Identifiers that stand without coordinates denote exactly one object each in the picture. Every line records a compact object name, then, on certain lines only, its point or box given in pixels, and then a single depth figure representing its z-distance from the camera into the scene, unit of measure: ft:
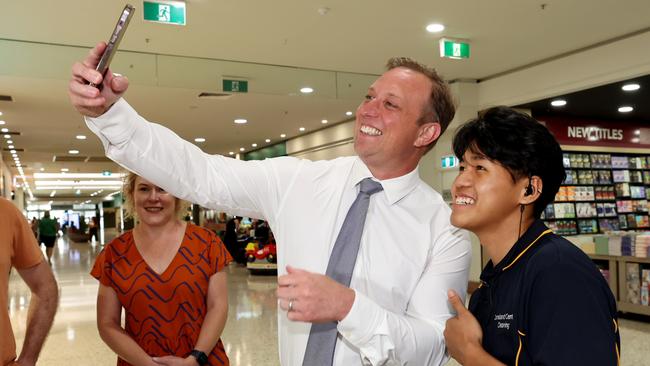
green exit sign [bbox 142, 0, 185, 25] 17.97
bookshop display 33.40
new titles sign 33.40
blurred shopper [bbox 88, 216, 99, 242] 102.83
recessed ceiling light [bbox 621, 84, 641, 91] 25.80
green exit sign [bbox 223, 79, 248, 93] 26.12
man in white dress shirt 4.17
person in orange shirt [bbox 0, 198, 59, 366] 6.66
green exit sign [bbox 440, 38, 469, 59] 22.88
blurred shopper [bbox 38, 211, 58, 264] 51.60
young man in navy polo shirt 3.85
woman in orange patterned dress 7.25
